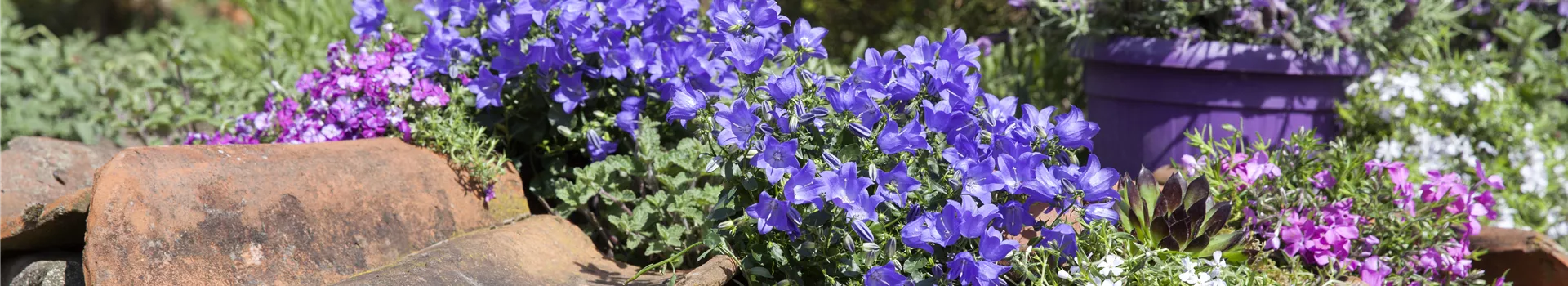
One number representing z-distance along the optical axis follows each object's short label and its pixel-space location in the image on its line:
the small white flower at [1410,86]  1.52
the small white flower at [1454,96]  1.52
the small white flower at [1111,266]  1.19
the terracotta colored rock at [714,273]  1.22
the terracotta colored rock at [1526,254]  1.40
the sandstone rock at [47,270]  1.29
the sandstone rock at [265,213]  1.20
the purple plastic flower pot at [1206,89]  1.49
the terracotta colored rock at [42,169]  1.36
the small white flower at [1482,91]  1.53
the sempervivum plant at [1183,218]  1.24
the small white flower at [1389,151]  1.50
